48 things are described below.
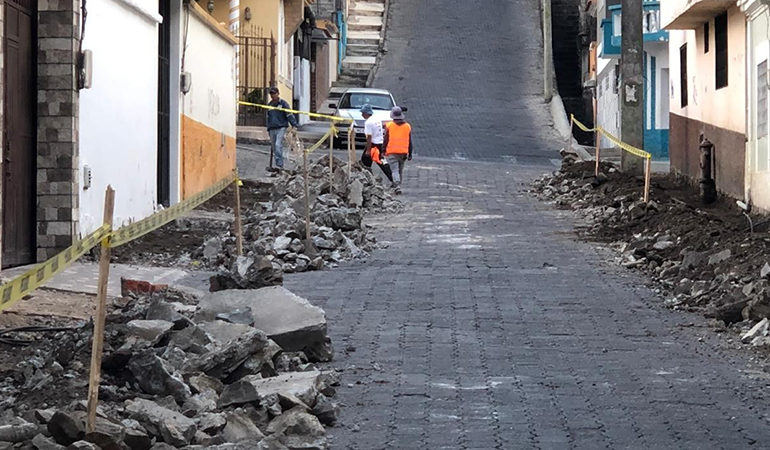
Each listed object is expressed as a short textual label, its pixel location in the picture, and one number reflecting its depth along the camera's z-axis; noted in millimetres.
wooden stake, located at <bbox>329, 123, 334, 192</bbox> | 36499
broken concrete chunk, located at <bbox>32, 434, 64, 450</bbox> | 10824
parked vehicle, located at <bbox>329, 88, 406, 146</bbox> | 61667
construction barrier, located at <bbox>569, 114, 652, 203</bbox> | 33814
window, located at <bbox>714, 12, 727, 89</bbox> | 39883
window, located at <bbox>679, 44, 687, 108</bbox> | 48120
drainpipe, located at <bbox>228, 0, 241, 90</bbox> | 55463
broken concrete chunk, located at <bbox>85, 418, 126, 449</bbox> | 11061
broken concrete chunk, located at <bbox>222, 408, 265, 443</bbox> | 12233
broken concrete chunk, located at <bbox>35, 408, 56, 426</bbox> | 11583
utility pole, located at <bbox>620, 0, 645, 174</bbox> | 42810
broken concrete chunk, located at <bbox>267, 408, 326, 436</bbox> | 12450
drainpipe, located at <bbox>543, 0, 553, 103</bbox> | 79496
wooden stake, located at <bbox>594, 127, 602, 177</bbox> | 43484
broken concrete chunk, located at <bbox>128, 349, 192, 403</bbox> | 13256
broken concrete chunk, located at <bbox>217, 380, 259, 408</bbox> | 13290
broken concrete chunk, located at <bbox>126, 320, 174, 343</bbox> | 15012
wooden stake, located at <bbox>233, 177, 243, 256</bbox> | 23973
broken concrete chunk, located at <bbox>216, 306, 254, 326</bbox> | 16406
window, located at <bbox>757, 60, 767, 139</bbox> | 33624
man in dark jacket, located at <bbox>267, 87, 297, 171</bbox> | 46386
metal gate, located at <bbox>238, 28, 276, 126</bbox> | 59879
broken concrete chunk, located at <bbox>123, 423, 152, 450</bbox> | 11373
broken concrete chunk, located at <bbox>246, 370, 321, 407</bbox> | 13358
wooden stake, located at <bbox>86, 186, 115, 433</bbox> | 11678
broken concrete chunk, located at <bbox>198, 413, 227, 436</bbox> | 12348
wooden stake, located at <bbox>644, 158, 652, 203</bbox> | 33652
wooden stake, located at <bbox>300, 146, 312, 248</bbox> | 27460
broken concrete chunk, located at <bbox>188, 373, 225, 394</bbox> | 13558
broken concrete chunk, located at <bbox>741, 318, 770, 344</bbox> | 17639
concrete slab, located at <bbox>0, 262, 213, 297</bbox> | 21730
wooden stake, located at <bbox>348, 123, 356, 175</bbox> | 41195
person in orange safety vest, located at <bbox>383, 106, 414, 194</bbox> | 42918
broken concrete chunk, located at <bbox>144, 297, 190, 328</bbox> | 15539
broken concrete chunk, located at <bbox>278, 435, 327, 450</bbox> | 11983
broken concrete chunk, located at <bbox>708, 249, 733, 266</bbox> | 23518
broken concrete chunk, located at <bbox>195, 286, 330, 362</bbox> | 16216
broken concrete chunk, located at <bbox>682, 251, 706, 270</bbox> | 23938
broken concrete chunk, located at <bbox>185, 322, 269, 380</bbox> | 14238
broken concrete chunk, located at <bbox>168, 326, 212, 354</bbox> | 14848
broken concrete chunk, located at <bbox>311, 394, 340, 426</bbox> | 13188
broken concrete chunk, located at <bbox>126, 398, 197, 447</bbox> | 11739
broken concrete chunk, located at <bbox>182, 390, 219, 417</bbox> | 12877
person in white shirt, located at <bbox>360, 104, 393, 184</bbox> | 45058
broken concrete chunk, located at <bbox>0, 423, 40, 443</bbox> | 11068
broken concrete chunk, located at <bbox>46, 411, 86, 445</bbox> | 11088
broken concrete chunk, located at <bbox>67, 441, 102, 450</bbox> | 10709
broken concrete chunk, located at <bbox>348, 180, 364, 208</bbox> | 37082
